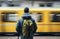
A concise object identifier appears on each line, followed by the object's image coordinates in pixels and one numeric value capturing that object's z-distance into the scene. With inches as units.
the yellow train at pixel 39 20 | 570.3
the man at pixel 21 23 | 237.0
